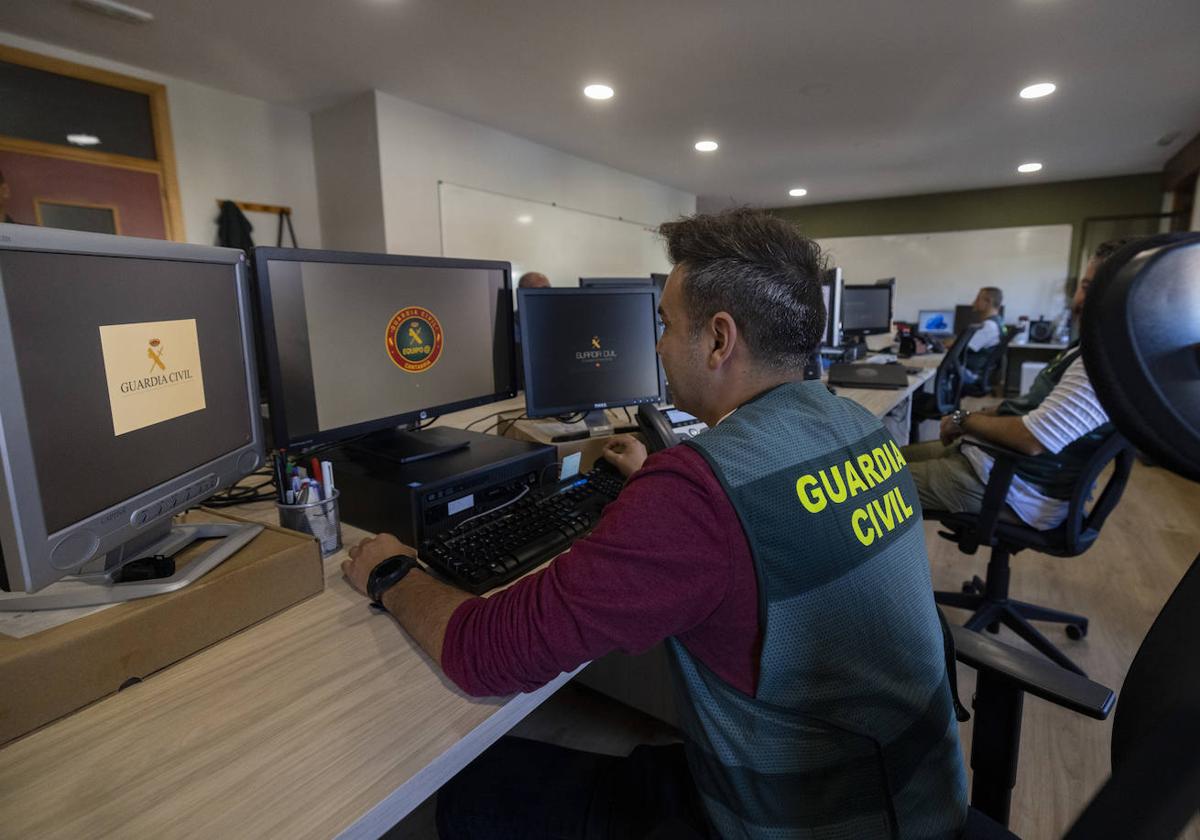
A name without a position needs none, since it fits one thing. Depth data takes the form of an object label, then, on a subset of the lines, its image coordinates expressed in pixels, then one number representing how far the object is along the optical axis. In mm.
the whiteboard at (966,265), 7410
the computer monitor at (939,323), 7848
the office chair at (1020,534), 1798
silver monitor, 608
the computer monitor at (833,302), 3377
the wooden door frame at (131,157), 3189
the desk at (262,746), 565
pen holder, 1019
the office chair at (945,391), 3914
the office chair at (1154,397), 312
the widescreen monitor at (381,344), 1085
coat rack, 4108
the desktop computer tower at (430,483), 1104
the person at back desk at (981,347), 5133
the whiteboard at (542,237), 4652
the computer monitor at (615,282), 2134
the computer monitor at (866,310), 4939
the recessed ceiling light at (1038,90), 3808
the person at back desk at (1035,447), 1728
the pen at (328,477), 1023
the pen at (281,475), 1014
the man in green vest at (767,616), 637
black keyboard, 955
